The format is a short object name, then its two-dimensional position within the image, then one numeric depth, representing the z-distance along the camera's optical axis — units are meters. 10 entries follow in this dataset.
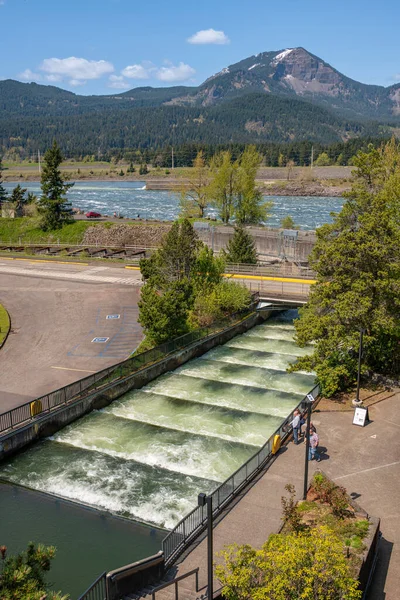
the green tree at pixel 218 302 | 34.22
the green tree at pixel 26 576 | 8.45
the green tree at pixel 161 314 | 29.30
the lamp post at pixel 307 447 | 15.65
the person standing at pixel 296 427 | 19.69
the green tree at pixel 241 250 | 44.62
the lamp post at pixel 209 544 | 11.28
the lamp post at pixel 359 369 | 21.69
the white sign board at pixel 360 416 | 20.92
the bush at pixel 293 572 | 10.38
